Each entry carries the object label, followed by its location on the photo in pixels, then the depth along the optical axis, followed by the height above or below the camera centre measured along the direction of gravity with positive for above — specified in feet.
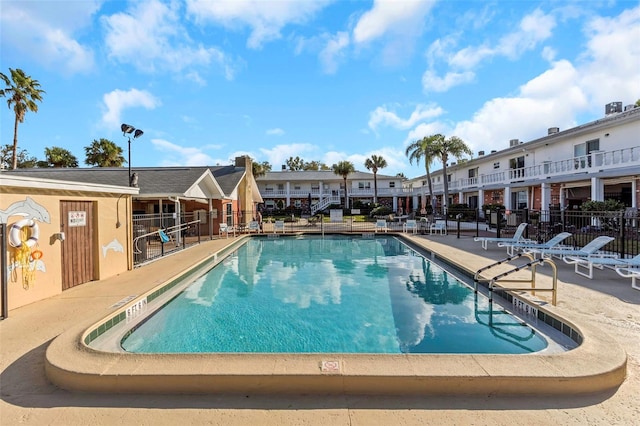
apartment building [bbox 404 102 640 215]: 60.54 +9.00
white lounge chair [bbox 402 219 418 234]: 74.79 -3.65
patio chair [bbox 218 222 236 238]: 68.42 -3.55
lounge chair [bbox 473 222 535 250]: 44.58 -4.16
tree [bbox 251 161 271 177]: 146.61 +19.48
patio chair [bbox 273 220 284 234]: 77.66 -3.34
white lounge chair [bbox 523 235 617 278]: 29.80 -4.54
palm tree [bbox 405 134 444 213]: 106.22 +19.96
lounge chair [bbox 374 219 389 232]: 76.48 -3.38
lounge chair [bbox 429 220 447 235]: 71.82 -3.99
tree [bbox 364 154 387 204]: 150.51 +21.81
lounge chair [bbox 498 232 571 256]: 37.91 -4.59
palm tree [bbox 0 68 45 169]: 82.74 +31.67
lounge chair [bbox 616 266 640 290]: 24.22 -5.02
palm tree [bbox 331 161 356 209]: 148.56 +19.32
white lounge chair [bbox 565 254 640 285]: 26.32 -4.64
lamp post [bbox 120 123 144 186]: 43.24 +11.21
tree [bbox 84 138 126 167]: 113.78 +21.63
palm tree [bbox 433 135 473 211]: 103.76 +19.35
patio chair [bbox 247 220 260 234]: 76.89 -3.46
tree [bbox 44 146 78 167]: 124.57 +22.51
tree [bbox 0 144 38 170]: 141.38 +25.98
